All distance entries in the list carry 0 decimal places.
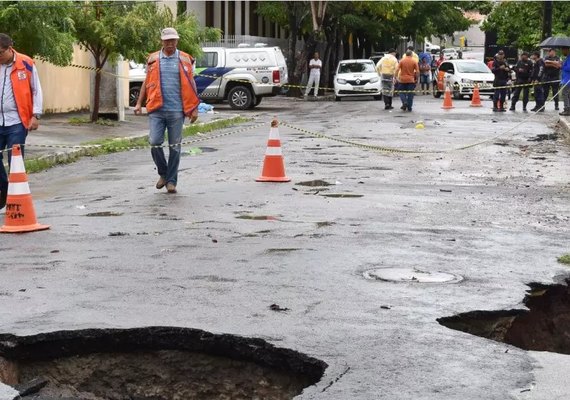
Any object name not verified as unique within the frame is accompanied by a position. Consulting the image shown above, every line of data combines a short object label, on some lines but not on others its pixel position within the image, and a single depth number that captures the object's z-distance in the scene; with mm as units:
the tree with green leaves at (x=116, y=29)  22984
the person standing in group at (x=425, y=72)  48500
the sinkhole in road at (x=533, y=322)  6520
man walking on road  12305
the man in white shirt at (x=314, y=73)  42438
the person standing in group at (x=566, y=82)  26250
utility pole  37844
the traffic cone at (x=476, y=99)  34903
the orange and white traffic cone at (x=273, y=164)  13391
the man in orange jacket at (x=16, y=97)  11125
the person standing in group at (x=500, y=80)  31719
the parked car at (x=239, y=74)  34000
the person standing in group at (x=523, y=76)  32188
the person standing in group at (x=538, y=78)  31523
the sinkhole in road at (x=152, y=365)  5539
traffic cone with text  9719
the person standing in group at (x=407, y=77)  29891
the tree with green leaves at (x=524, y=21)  51906
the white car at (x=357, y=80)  40250
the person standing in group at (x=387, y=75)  31781
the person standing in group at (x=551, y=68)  30305
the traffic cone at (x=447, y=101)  33156
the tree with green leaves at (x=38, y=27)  16266
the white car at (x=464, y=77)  40000
